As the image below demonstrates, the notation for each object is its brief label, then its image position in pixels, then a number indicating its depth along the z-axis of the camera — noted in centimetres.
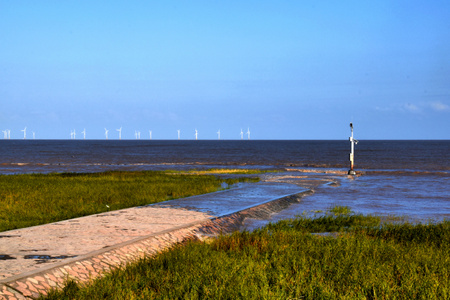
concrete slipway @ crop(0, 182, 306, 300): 1400
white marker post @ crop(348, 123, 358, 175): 8309
